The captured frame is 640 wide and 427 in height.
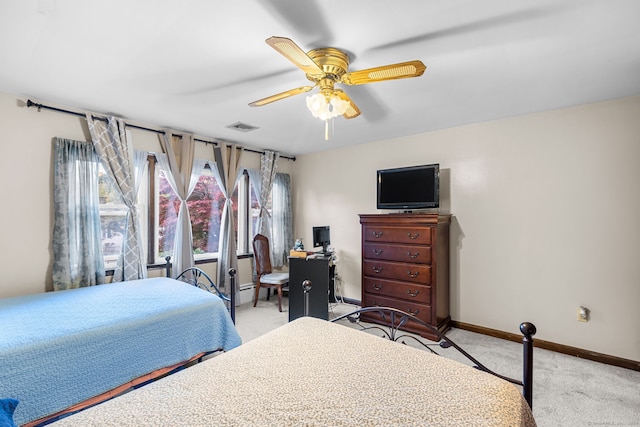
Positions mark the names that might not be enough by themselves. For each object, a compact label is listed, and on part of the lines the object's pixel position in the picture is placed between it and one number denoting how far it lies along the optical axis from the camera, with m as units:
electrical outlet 2.91
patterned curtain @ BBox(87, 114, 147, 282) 3.15
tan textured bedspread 1.00
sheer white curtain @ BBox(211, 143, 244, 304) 4.24
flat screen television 3.58
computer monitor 4.66
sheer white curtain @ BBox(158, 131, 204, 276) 3.72
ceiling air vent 3.55
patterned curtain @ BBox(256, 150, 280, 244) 4.80
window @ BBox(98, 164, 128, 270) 3.30
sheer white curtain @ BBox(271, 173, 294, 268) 5.05
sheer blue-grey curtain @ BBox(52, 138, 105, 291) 2.87
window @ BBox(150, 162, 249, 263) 3.80
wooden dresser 3.33
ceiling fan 1.71
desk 3.65
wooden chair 4.29
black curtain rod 2.77
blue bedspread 1.63
